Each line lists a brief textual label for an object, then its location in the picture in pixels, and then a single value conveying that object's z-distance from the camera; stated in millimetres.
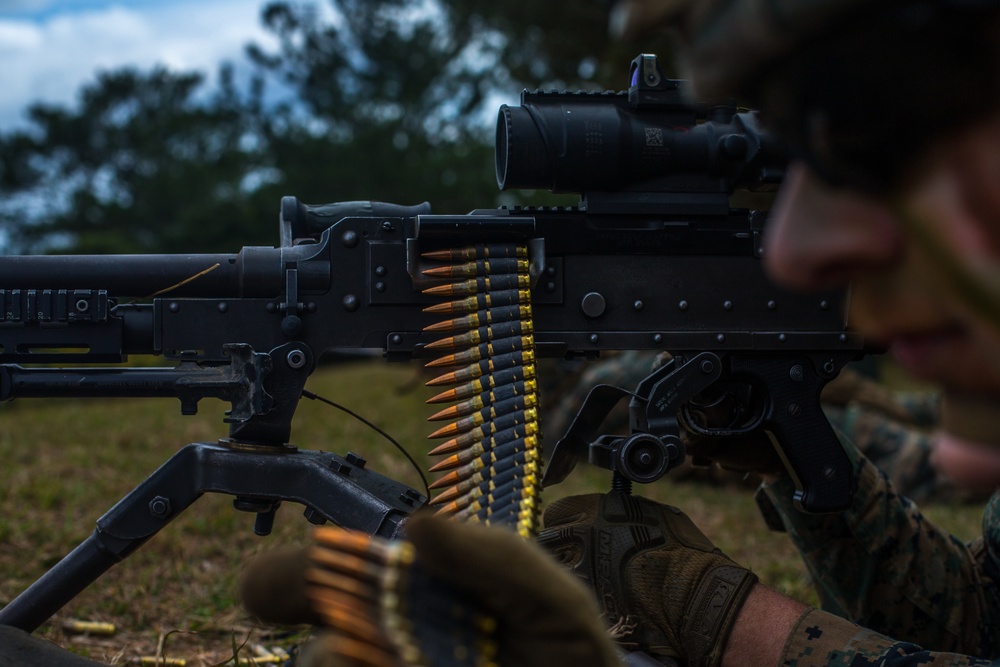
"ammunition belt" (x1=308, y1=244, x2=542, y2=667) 817
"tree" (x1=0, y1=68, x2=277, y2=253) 17193
